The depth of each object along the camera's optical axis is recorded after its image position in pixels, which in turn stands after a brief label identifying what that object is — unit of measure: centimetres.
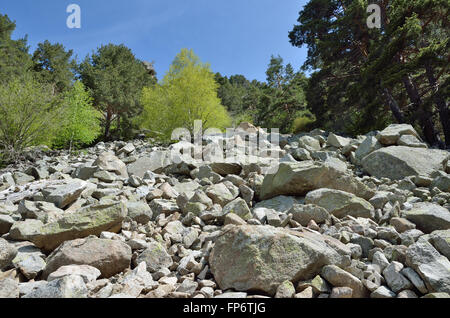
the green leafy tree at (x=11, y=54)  2098
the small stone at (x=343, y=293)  192
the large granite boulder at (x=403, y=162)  607
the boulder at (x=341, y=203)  375
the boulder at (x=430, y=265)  191
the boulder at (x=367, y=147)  758
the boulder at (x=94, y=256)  242
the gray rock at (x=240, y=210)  363
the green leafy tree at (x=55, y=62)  2631
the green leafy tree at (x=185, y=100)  1681
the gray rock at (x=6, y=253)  248
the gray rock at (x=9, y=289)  196
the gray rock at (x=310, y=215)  348
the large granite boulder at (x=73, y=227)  294
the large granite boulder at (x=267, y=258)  215
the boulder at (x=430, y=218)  322
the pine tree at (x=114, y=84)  2227
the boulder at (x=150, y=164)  724
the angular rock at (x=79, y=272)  219
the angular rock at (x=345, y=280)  201
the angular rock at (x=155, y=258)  255
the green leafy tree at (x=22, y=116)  1147
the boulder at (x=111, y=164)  709
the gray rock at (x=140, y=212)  379
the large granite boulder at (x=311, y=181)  454
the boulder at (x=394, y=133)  782
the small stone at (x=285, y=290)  200
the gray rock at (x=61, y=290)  184
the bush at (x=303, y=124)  1866
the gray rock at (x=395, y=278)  203
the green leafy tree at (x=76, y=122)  1545
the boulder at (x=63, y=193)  451
